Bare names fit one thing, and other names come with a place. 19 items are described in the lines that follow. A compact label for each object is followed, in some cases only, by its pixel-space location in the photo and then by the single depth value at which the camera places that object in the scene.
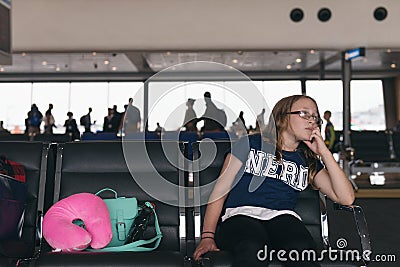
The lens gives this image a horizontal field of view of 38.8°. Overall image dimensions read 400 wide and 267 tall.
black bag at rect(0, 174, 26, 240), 2.38
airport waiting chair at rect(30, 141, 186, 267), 2.75
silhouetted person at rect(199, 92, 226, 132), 4.71
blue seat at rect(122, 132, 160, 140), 5.29
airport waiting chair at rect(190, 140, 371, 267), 2.69
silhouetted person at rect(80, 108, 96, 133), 18.78
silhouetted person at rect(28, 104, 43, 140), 15.02
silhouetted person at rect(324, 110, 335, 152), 12.35
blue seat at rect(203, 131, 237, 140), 5.39
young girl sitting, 2.41
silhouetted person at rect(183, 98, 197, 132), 7.90
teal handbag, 2.47
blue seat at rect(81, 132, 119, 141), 6.02
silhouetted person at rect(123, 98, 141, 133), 10.81
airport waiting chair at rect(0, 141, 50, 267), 2.58
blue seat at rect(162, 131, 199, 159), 4.79
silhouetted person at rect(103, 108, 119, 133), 11.10
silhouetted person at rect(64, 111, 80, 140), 15.29
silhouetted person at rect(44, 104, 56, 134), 16.41
